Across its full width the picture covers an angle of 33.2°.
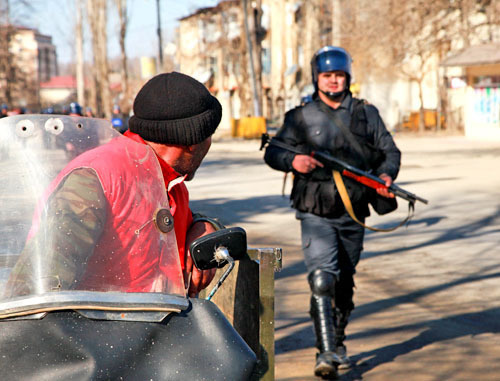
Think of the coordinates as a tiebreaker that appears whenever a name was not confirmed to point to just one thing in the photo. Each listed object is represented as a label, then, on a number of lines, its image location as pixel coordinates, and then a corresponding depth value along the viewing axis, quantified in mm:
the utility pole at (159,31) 45656
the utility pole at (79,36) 52812
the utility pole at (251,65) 33406
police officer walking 4938
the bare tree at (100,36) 49656
